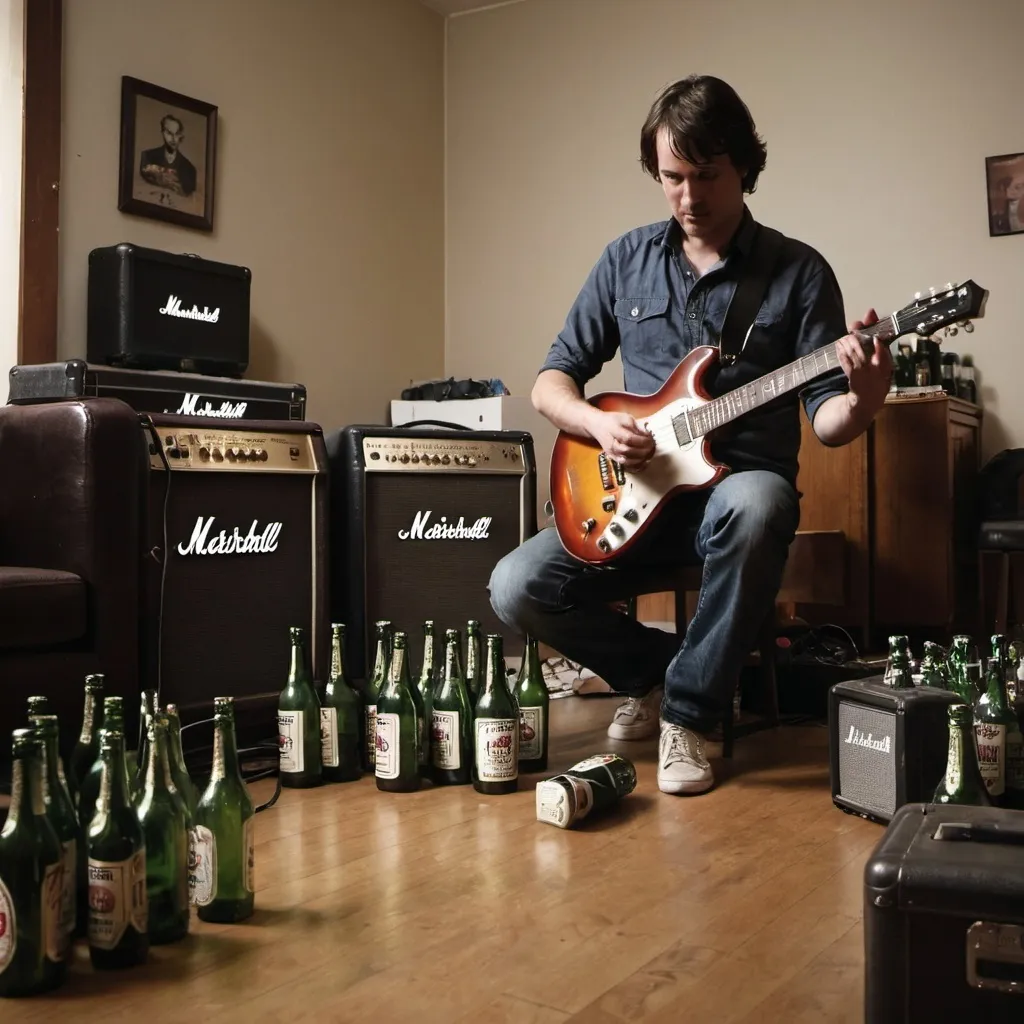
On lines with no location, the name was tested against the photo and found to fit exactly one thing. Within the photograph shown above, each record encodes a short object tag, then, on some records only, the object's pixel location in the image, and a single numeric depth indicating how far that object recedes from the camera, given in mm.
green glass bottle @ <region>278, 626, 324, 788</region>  1967
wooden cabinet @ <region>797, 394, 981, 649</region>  3486
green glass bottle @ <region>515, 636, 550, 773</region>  2100
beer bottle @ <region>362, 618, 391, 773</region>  1993
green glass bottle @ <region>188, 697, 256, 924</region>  1324
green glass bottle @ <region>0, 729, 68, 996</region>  1112
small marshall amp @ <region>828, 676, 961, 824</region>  1653
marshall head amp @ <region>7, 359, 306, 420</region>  2537
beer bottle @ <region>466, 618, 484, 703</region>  2006
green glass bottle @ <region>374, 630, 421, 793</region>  1905
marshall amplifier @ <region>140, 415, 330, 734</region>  2137
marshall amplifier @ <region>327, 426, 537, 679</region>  2439
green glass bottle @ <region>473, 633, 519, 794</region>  1902
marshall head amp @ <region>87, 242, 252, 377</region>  3191
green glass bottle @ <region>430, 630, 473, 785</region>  1968
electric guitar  1908
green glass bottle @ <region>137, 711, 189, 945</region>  1269
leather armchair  1873
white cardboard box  3885
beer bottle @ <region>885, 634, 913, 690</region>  1757
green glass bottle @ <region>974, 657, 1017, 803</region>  1830
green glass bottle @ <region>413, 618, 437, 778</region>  2006
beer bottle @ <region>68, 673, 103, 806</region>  1384
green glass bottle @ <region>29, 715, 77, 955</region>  1164
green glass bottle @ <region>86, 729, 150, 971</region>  1178
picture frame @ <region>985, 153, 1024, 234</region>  3756
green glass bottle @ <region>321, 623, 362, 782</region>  2021
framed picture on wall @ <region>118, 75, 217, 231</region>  3561
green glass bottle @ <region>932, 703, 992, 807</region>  1390
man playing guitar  1971
